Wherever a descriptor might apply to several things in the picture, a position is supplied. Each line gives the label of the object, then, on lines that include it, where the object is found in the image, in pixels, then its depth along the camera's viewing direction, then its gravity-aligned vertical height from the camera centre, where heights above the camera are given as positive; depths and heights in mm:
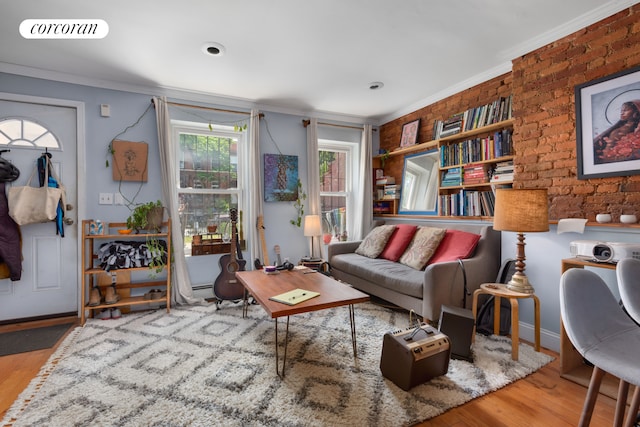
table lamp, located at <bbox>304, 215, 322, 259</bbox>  3736 -148
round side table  1997 -665
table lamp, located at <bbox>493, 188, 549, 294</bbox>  1976 -12
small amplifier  1654 -809
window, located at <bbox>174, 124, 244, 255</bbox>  3529 +445
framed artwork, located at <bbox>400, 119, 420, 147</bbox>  3832 +1038
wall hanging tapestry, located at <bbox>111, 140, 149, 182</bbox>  3100 +575
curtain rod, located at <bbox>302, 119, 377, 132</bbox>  4023 +1239
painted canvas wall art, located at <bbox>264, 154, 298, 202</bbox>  3805 +469
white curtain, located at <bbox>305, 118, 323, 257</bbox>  4008 +521
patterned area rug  1483 -972
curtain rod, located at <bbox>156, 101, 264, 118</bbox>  3351 +1236
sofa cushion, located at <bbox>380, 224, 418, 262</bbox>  3355 -330
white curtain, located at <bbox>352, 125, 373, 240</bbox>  4309 +309
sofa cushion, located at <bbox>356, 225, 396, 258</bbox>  3543 -340
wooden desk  1739 -941
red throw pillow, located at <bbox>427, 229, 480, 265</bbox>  2734 -316
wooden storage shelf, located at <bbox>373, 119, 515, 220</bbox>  2826 +505
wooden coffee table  1798 -541
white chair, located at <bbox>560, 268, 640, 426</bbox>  1104 -481
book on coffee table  1867 -535
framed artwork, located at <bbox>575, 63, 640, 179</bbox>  1918 +577
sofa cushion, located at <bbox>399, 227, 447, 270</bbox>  2949 -353
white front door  2785 +43
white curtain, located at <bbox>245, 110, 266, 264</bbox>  3617 +320
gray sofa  2387 -569
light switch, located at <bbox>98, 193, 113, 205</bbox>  3059 +173
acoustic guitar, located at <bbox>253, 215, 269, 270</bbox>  3629 -310
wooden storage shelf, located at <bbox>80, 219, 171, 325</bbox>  2742 -598
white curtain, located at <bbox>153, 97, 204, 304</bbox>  3207 +187
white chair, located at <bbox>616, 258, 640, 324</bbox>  1227 -309
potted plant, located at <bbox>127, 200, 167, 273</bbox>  2958 -89
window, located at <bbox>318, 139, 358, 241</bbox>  4367 +458
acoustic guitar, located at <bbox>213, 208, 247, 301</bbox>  3082 -661
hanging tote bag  2645 +123
